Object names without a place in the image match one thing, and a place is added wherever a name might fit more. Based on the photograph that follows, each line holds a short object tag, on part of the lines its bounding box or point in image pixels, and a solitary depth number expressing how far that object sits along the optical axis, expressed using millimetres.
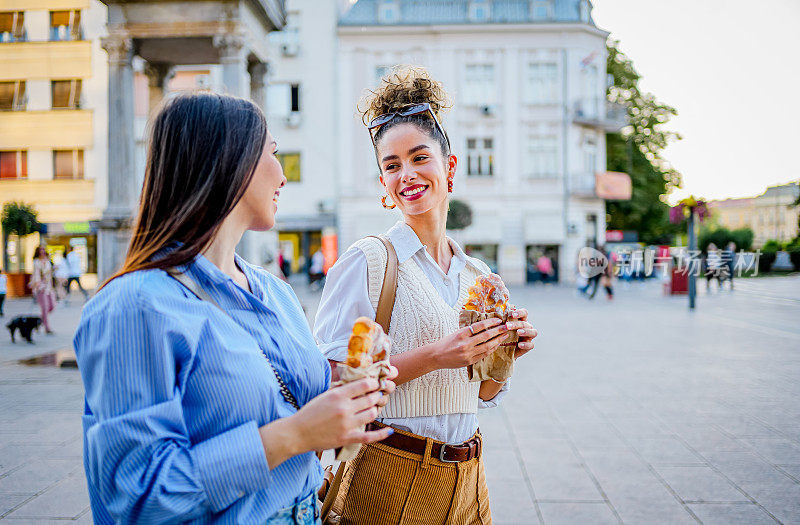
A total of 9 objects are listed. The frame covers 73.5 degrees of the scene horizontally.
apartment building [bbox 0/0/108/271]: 23641
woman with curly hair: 1700
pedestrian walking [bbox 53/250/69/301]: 19159
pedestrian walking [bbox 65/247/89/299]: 19312
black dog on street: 9914
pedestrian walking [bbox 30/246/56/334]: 11383
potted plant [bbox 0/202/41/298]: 20266
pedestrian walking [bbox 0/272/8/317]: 14536
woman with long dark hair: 1075
